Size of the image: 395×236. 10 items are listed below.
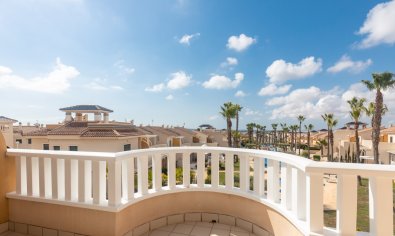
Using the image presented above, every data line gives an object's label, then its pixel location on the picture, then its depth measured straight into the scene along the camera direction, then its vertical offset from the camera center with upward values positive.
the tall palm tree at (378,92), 17.61 +1.85
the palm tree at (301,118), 48.71 -0.84
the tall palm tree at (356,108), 22.31 +0.62
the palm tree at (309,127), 44.11 -2.80
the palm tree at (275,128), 66.44 -4.21
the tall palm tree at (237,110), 28.81 +0.73
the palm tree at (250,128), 55.58 -3.53
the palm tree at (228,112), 27.94 +0.42
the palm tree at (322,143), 42.12 -5.77
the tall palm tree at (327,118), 30.02 -0.55
